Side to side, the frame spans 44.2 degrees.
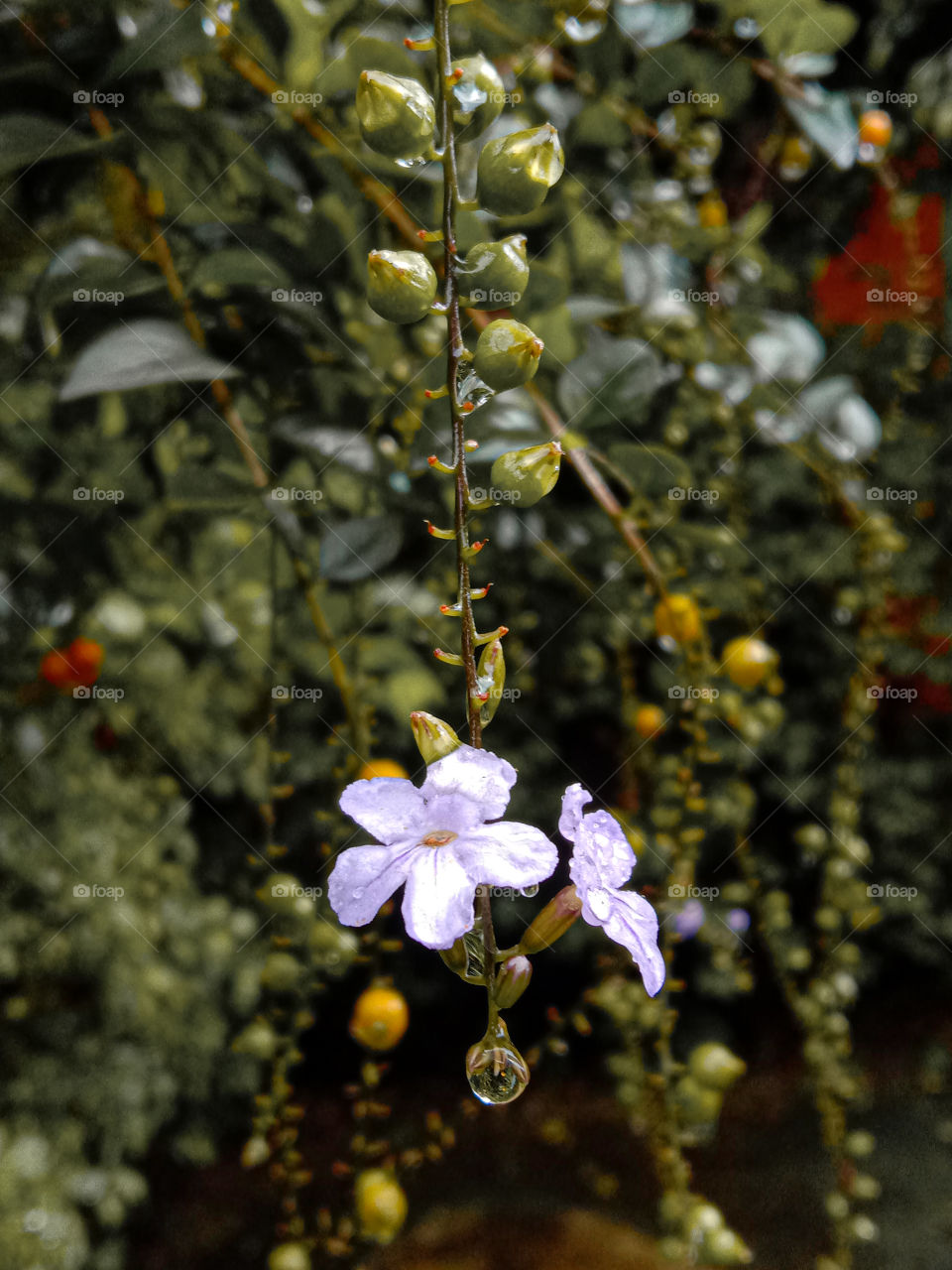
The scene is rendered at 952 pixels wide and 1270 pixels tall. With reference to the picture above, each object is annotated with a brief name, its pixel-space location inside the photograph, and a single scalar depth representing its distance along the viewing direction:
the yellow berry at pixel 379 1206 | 0.16
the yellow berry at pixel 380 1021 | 0.16
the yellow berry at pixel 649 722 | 0.25
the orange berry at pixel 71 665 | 0.24
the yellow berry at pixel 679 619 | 0.19
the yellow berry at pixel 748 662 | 0.21
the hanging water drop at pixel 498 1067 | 0.08
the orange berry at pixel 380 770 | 0.15
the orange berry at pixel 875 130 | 0.24
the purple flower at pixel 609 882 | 0.08
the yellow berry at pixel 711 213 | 0.24
